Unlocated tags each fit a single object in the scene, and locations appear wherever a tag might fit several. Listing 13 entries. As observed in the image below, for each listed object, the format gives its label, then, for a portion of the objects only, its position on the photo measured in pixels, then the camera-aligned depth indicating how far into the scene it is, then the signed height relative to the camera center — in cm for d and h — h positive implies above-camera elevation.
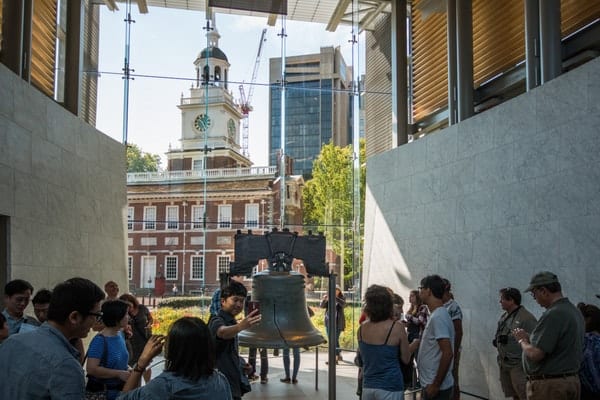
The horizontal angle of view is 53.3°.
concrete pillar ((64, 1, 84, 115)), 941 +295
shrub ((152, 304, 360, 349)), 1146 -140
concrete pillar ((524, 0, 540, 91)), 679 +227
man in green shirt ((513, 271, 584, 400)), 361 -63
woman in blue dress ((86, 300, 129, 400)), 345 -67
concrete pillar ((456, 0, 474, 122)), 838 +272
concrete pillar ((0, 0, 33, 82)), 742 +257
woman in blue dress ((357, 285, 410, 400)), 358 -65
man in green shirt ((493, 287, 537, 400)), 538 -92
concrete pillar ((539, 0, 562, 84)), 654 +221
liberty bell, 382 -44
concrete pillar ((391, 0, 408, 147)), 1057 +308
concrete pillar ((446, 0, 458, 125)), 856 +264
